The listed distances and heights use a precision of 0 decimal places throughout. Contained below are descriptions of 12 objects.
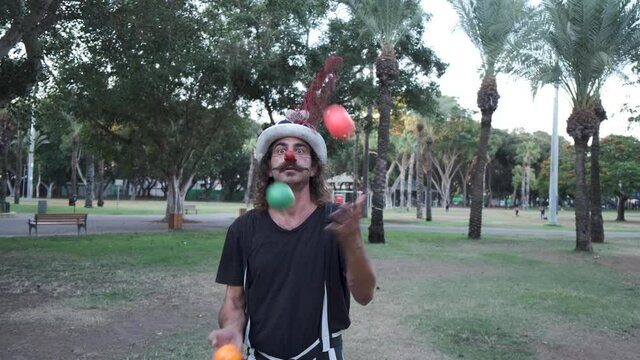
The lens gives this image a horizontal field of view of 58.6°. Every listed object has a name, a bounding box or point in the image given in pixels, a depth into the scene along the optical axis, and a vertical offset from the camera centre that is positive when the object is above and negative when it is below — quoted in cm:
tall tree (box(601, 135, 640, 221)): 4559 +261
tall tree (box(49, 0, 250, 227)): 1271 +328
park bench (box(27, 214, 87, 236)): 1869 -115
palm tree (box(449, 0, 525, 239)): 2020 +556
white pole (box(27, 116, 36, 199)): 5441 +220
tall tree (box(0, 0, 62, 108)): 1084 +305
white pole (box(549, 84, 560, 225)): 3366 +158
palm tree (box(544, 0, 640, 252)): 1664 +449
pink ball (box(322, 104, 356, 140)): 254 +31
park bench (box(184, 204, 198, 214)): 4084 -158
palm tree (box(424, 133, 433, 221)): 3809 +98
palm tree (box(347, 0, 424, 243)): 1885 +485
